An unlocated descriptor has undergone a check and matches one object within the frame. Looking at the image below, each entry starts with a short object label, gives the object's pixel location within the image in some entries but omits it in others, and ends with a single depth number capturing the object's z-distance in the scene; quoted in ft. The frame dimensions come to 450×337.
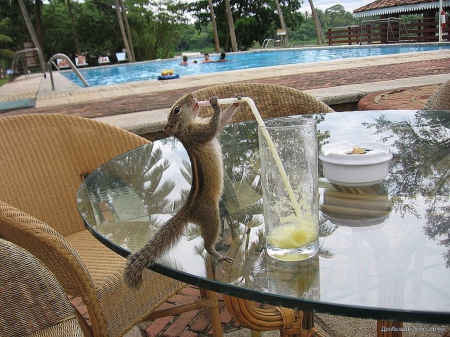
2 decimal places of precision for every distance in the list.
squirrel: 2.70
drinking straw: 2.68
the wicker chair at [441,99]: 7.81
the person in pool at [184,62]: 61.46
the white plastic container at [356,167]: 3.55
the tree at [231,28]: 81.97
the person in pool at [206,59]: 60.75
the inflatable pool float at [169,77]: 36.28
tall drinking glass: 2.67
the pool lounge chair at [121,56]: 80.38
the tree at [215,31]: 84.32
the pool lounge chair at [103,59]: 79.77
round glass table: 2.36
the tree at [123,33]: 79.51
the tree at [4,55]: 75.35
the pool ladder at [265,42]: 85.03
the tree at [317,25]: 78.28
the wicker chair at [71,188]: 4.41
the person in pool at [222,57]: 61.72
